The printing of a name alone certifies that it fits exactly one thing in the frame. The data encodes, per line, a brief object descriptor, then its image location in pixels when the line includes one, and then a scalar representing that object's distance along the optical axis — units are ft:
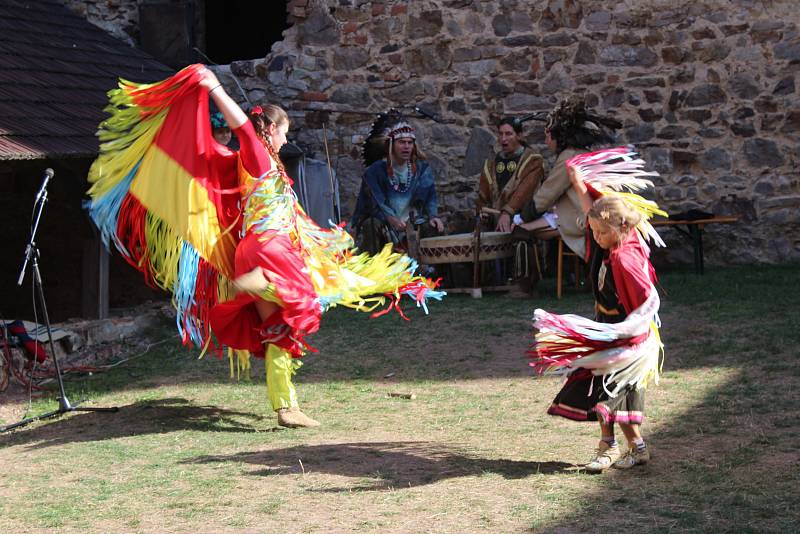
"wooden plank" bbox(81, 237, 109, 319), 50.11
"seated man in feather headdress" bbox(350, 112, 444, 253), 56.93
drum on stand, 54.32
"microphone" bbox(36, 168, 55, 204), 33.42
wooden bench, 54.87
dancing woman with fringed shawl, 31.20
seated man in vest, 55.29
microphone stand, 33.64
